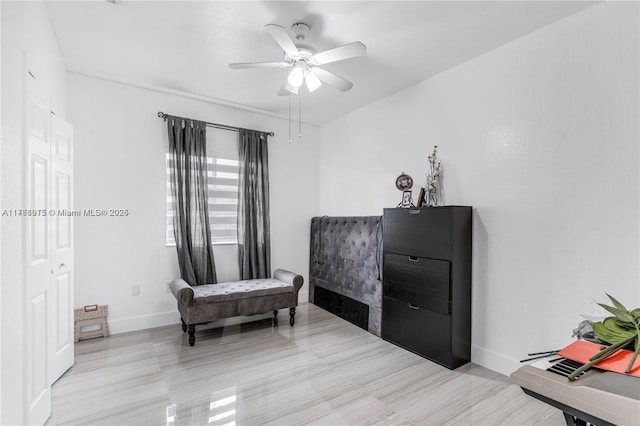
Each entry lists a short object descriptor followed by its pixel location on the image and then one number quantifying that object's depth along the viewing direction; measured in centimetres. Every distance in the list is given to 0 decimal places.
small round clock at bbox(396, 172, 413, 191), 326
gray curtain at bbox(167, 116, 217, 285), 355
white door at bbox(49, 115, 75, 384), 218
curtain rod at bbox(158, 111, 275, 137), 354
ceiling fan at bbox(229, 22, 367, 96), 213
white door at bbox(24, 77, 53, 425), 161
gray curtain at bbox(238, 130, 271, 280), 402
